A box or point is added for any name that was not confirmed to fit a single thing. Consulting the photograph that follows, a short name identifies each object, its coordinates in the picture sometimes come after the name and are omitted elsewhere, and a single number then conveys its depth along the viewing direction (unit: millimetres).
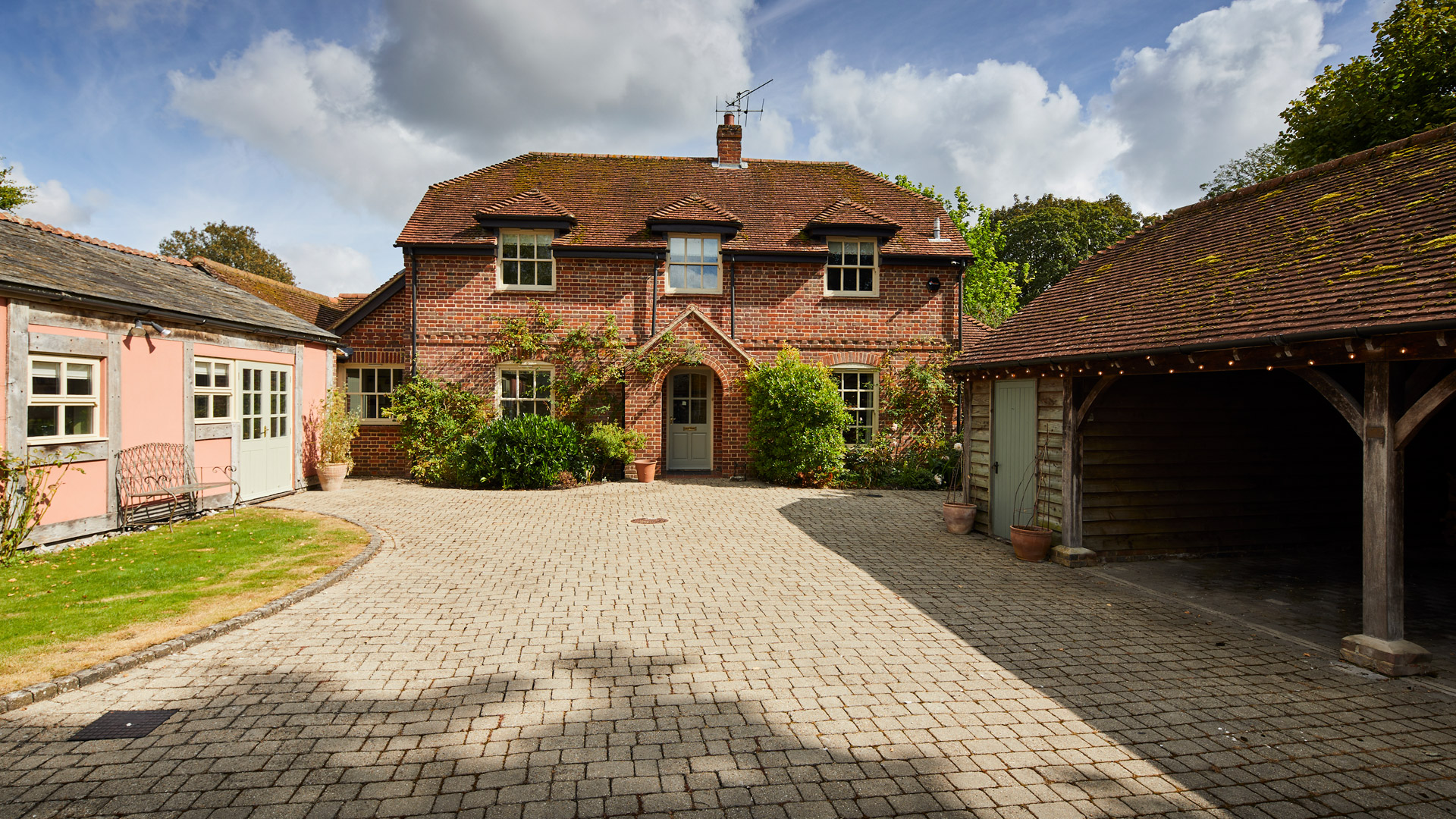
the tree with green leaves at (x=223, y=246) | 39000
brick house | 15797
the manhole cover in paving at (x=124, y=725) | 3891
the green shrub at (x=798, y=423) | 14375
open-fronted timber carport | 5086
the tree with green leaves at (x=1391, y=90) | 15250
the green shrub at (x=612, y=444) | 14742
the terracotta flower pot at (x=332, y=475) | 13734
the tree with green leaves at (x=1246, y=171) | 34281
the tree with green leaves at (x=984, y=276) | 32219
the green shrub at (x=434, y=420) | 15000
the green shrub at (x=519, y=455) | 14000
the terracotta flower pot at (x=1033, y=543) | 8344
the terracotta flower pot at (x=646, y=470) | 15016
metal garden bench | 9250
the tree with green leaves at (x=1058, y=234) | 38062
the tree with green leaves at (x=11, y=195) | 23906
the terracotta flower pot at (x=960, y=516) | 10078
